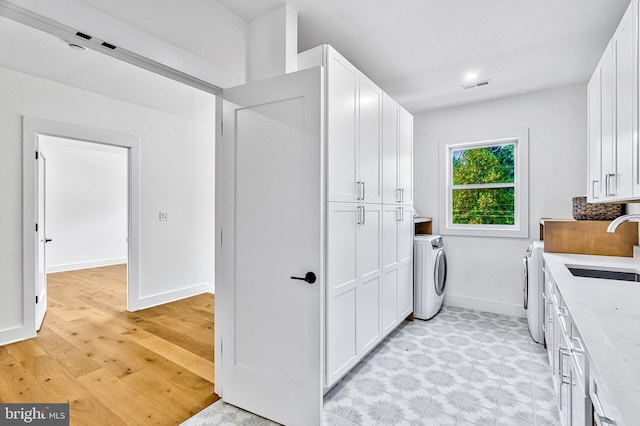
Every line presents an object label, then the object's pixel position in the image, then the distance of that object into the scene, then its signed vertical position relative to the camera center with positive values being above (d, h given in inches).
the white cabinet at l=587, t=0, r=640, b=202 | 61.1 +21.6
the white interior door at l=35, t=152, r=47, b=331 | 128.0 -18.5
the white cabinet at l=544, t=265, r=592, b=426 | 42.1 -26.1
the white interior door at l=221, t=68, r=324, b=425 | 68.5 -8.7
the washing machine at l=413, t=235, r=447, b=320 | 138.9 -29.2
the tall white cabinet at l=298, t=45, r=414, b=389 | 79.6 -0.4
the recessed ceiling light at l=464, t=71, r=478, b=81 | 121.9 +54.1
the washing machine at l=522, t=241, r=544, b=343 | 113.5 -28.6
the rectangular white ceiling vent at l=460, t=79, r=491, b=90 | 128.9 +53.9
